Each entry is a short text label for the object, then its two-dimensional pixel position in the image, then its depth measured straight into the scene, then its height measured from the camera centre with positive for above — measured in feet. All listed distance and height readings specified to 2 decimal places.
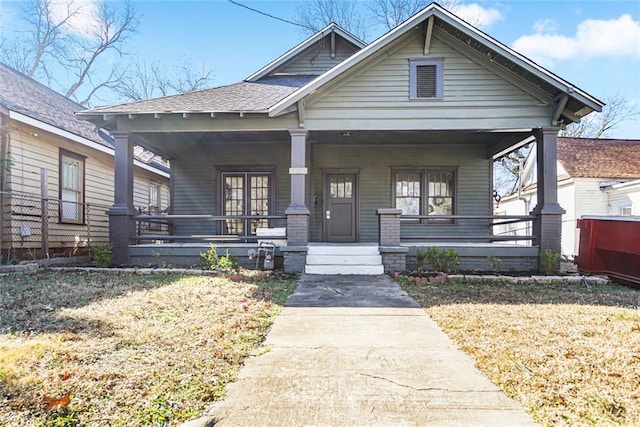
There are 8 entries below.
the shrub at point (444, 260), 26.37 -3.38
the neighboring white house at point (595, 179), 51.70 +4.25
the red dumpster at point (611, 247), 23.57 -2.36
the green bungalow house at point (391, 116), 27.14 +6.67
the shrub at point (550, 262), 26.40 -3.50
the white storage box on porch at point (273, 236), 28.45 -1.95
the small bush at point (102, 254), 27.12 -3.15
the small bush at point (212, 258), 26.48 -3.32
